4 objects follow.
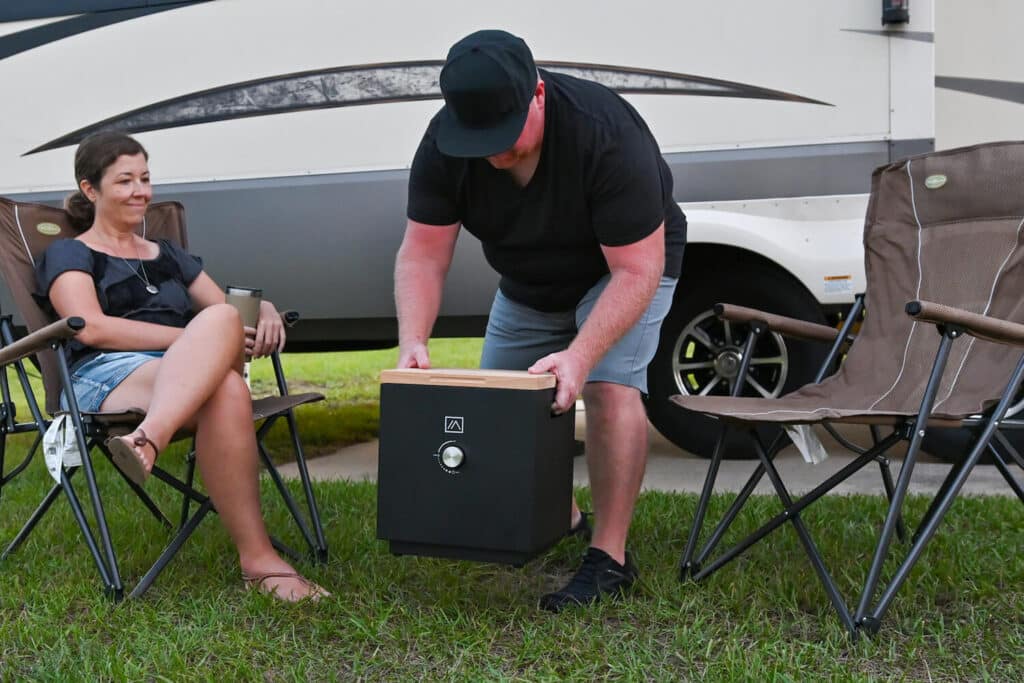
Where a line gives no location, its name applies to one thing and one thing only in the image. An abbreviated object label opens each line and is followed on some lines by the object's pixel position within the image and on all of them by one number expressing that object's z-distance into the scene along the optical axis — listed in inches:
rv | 144.5
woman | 93.2
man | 79.9
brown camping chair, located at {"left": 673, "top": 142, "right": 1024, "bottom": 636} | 84.8
